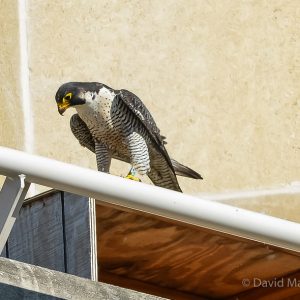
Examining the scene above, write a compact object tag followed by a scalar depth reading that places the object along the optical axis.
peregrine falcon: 17.10
